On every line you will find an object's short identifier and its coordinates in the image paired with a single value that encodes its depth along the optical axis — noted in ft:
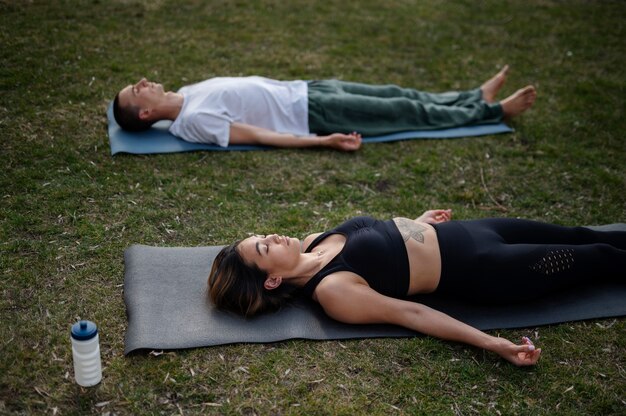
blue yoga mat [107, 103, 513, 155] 18.40
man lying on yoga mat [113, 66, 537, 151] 18.92
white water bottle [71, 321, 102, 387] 10.10
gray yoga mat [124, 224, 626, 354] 12.03
